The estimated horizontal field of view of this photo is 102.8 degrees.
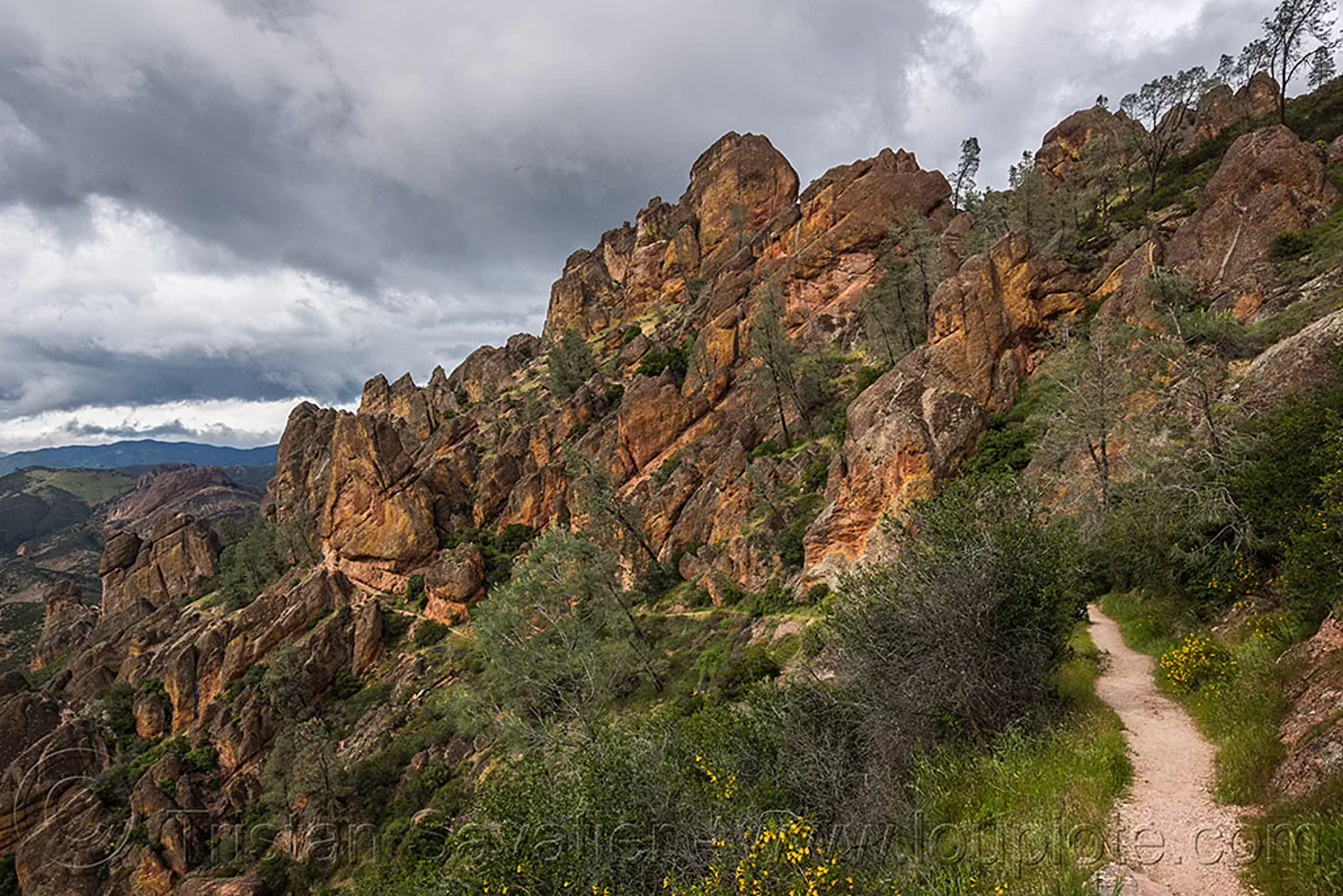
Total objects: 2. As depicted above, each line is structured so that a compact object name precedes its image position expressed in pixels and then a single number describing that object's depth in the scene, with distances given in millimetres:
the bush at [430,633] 47062
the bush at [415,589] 52097
